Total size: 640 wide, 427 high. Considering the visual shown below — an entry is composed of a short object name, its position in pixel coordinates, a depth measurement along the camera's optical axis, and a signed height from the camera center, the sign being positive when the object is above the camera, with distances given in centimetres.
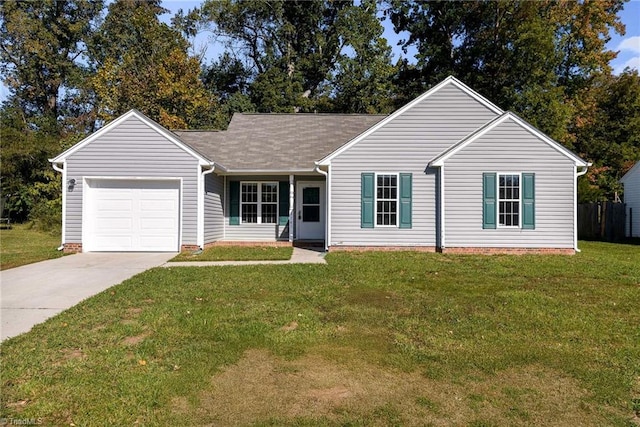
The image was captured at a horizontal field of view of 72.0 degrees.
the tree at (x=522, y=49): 2378 +1011
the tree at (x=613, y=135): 2786 +531
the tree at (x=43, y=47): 3419 +1352
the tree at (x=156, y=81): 2784 +872
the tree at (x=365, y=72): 2983 +985
